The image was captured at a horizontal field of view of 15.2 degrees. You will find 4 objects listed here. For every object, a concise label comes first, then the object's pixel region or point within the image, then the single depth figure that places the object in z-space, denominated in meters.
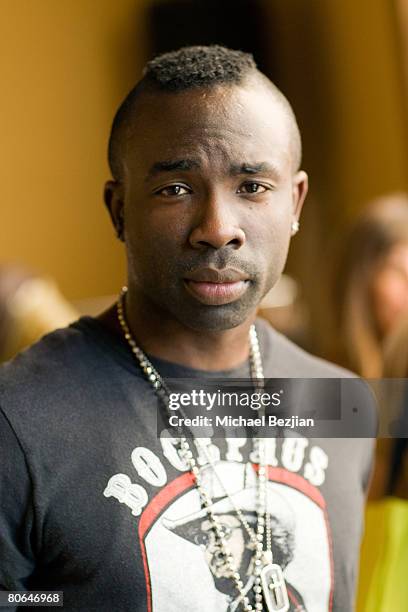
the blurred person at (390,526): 1.42
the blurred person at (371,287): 1.92
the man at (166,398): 1.20
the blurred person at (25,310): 1.89
